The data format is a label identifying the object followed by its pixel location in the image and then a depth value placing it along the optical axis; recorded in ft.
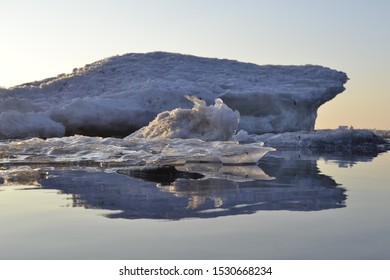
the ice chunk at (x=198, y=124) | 37.73
